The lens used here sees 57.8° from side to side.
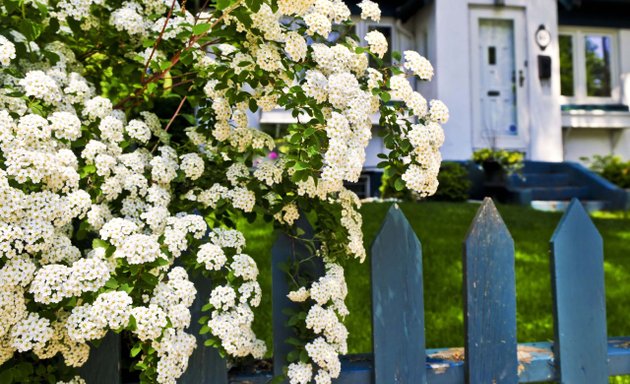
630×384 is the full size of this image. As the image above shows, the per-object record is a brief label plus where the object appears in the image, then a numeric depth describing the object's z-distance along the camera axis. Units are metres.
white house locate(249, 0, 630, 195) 10.39
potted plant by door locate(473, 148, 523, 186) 9.26
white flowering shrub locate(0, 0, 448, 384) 1.21
